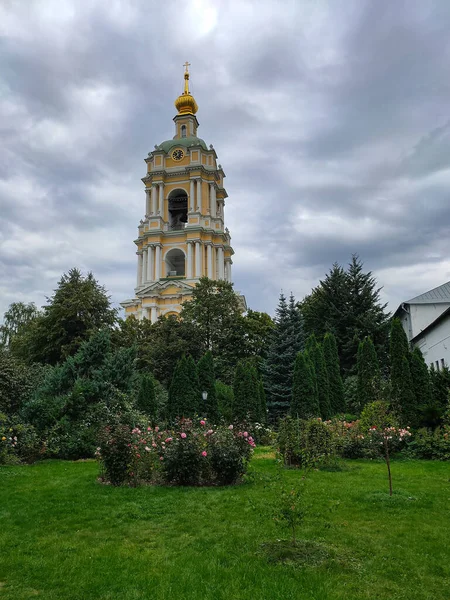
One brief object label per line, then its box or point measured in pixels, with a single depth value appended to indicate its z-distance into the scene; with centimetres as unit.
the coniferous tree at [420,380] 1620
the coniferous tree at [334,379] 2106
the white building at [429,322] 1961
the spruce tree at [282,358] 2405
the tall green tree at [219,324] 2800
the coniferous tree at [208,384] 1956
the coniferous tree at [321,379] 1972
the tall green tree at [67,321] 2452
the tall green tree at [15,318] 4428
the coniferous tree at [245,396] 1978
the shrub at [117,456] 918
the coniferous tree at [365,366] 1919
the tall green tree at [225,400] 2095
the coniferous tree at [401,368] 1593
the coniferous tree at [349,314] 2883
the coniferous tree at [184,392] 1900
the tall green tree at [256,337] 2855
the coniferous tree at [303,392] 1761
